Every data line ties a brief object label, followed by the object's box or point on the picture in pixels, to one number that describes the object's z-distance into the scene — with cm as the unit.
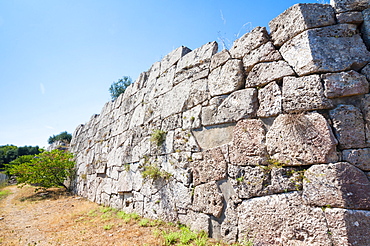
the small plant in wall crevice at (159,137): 418
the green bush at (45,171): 796
